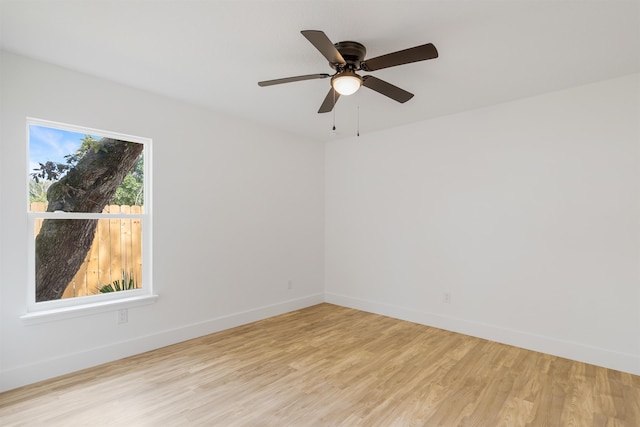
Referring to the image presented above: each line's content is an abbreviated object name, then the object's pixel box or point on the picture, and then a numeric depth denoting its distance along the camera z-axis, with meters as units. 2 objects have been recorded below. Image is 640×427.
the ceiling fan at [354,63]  1.91
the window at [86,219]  2.70
